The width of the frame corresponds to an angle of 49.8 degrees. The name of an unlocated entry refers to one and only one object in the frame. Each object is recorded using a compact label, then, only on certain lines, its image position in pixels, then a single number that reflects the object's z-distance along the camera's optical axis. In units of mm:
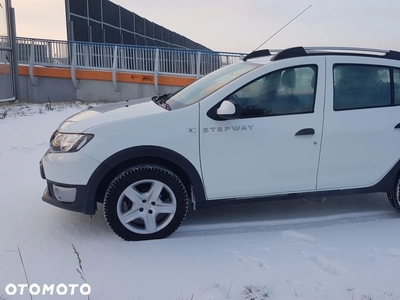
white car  3662
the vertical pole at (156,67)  15297
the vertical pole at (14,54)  13195
